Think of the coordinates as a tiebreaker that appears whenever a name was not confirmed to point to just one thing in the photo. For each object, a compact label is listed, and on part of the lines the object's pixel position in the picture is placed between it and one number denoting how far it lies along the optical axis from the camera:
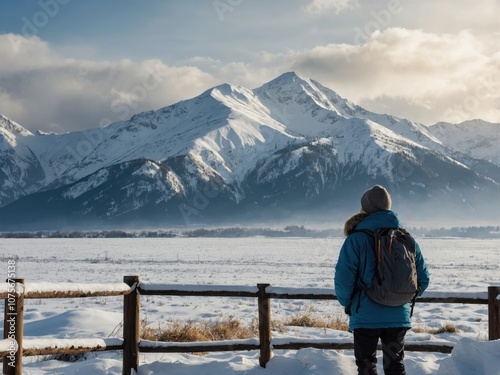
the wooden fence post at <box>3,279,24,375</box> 6.51
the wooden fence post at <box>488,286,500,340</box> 8.70
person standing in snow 6.29
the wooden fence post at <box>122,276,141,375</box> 8.65
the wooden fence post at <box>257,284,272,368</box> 8.99
